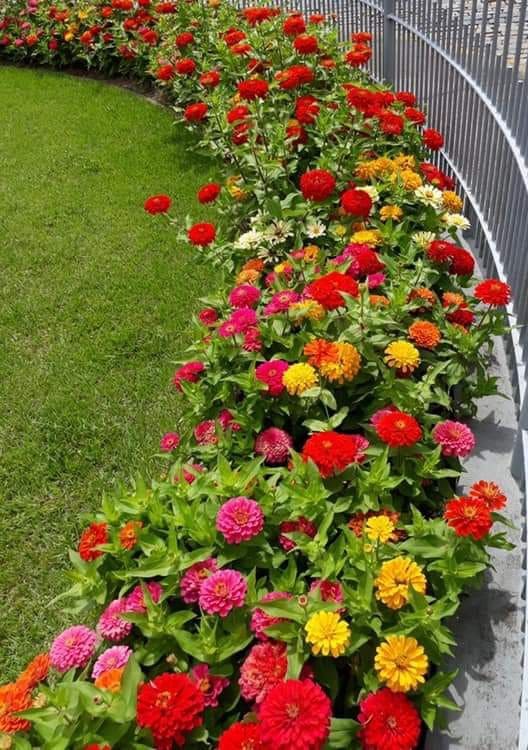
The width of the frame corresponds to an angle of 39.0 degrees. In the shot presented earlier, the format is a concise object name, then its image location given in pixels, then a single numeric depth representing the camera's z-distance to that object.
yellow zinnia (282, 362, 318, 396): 2.05
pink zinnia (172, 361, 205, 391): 2.37
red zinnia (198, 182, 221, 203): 2.94
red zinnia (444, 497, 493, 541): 1.64
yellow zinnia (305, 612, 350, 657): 1.46
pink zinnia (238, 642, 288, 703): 1.53
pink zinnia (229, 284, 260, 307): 2.48
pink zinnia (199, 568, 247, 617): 1.59
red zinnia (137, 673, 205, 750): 1.39
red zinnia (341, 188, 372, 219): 2.64
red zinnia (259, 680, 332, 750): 1.29
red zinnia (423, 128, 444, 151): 3.19
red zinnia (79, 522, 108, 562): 1.83
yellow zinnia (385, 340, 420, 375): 2.08
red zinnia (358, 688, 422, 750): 1.39
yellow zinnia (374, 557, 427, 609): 1.55
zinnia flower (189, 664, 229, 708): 1.56
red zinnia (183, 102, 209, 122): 3.67
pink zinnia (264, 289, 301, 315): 2.38
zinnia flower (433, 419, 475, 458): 2.02
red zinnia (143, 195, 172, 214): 2.89
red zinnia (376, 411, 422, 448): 1.84
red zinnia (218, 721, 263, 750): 1.34
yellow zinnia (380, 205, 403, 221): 2.76
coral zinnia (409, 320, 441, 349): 2.20
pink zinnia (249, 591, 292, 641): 1.61
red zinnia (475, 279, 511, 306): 2.25
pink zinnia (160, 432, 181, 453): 2.34
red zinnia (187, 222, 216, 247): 2.81
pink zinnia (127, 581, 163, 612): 1.70
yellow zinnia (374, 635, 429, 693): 1.45
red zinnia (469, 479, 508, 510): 1.74
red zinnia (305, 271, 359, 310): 2.21
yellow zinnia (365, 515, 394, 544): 1.70
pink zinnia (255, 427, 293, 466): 2.09
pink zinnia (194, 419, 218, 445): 2.21
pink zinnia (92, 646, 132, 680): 1.63
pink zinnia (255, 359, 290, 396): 2.10
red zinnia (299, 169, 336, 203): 2.83
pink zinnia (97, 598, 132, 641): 1.68
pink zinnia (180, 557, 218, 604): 1.71
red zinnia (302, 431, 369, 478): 1.79
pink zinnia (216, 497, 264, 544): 1.71
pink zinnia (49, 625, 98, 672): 1.69
